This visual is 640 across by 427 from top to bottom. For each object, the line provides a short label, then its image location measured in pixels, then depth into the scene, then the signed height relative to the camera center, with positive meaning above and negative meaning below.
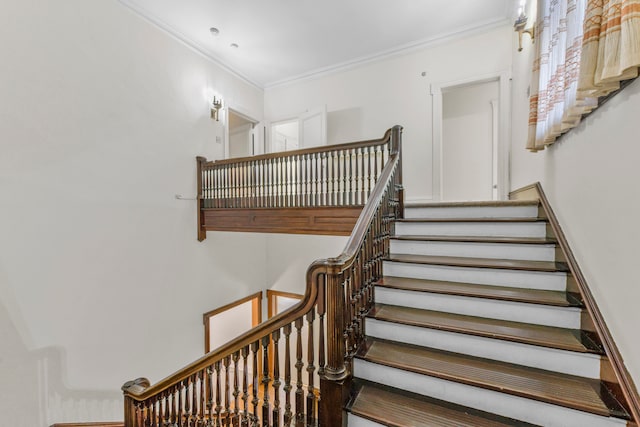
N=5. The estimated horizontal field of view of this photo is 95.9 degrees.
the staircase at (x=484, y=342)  1.42 -0.77
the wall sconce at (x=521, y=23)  3.05 +2.00
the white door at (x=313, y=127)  4.85 +1.42
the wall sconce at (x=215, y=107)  4.35 +1.55
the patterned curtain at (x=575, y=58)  1.08 +0.73
